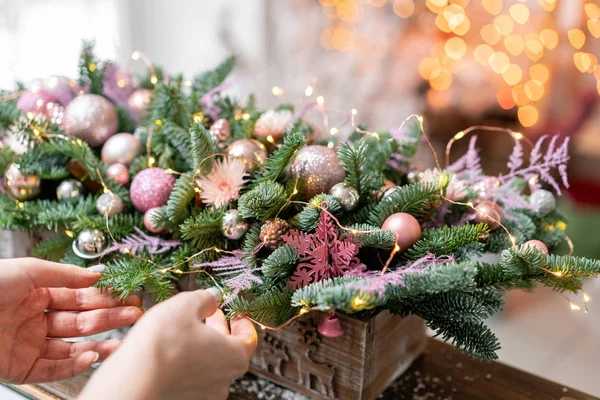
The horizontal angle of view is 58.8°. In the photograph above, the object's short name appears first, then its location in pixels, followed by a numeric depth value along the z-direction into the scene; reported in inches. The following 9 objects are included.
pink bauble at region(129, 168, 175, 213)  31.1
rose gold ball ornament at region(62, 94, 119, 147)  36.6
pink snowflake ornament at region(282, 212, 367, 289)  25.5
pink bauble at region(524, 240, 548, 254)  26.3
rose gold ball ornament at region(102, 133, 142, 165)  35.2
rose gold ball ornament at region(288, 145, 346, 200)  29.9
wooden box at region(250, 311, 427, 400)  27.3
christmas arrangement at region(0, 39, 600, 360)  25.7
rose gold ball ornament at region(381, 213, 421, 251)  27.0
